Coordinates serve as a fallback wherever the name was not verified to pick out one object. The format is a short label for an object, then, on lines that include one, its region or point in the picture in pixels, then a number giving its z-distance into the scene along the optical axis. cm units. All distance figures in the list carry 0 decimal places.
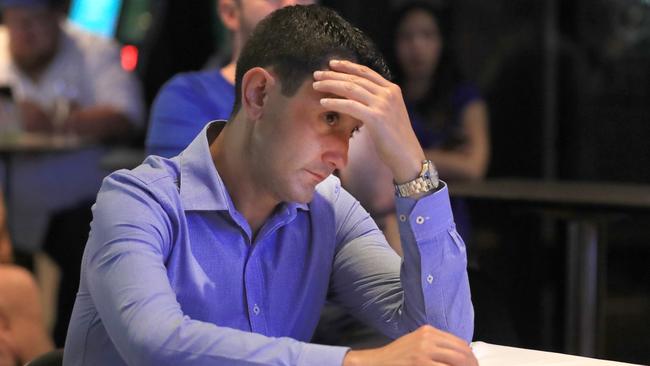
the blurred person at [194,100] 587
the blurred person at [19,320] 662
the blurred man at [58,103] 1085
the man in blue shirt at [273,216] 328
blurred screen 1260
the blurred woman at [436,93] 969
